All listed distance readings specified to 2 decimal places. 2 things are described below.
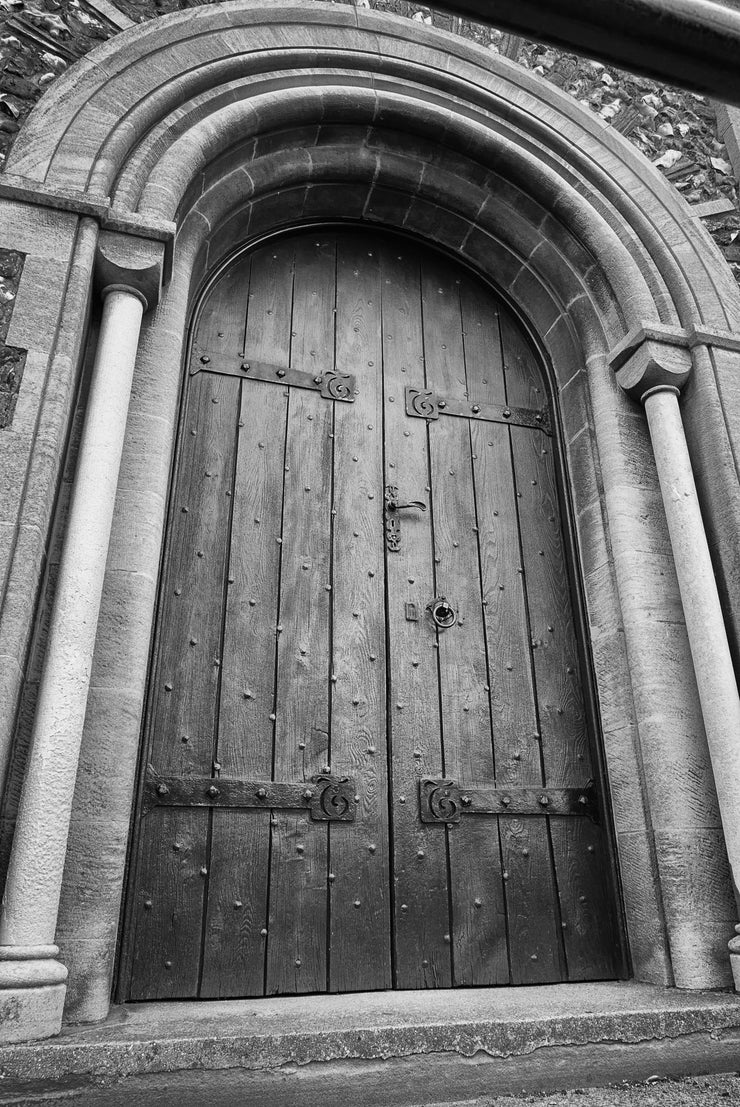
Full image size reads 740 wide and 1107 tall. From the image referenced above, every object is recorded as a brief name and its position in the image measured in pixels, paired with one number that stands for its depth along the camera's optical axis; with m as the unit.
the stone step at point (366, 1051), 1.67
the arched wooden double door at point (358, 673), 2.49
